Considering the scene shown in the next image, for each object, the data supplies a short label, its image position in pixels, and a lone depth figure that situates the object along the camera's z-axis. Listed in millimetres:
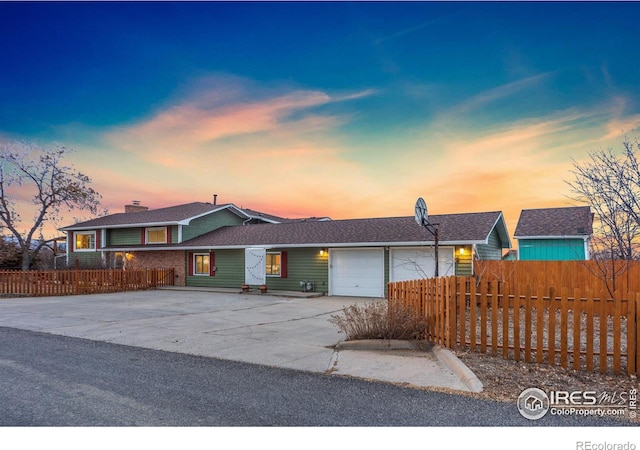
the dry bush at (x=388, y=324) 7223
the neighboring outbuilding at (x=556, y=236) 22047
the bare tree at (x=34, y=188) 29156
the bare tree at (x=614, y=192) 7031
